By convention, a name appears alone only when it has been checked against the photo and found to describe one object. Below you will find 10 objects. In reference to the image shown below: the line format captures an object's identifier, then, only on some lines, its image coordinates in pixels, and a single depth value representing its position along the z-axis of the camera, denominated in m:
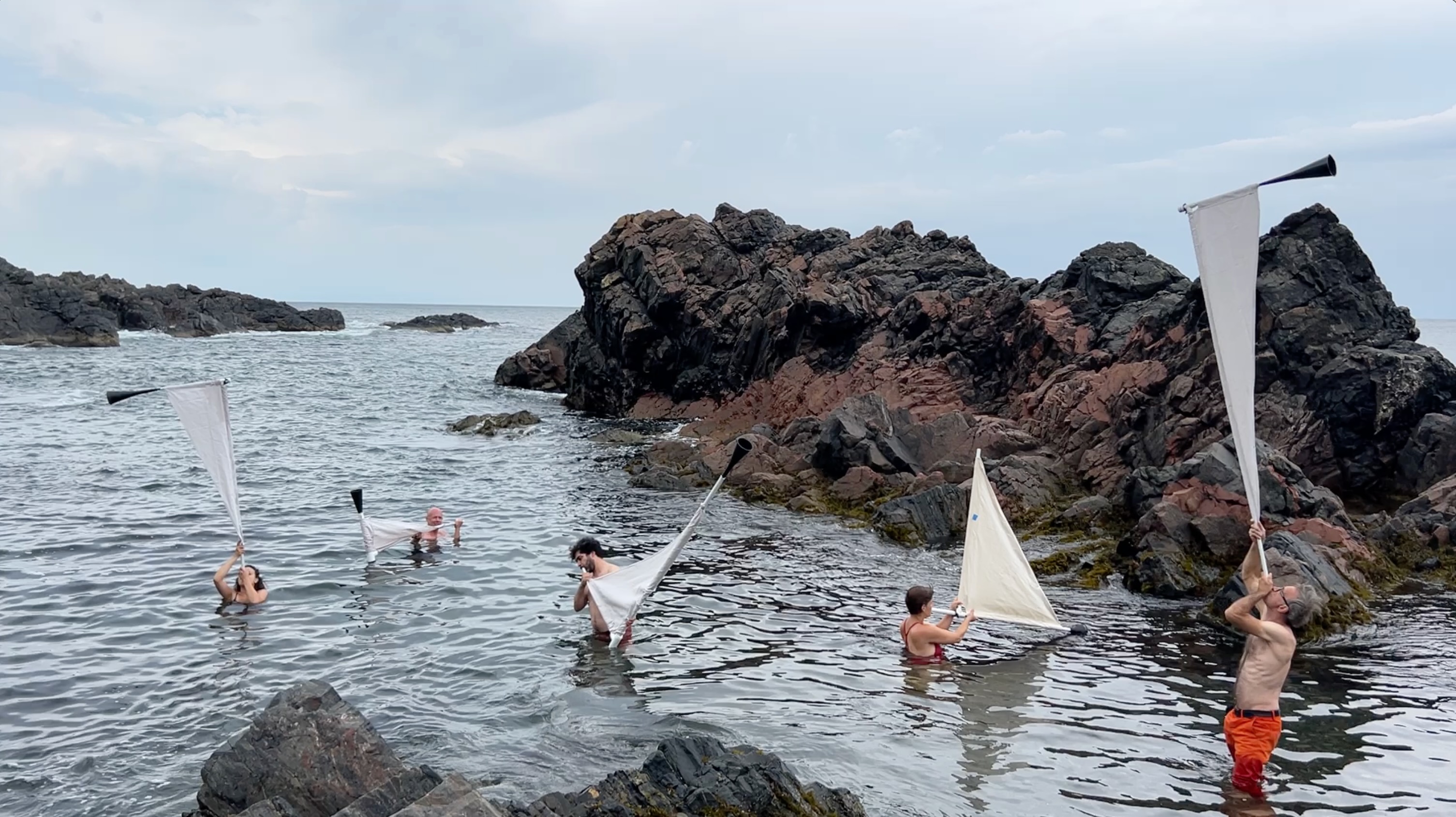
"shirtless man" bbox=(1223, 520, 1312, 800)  9.27
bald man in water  20.27
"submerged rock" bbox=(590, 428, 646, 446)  37.62
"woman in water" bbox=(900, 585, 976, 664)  13.54
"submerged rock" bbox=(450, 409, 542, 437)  40.31
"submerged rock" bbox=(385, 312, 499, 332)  146.38
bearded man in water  14.39
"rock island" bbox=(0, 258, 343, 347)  82.69
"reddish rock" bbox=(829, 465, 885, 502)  24.78
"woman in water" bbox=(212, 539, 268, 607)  16.22
